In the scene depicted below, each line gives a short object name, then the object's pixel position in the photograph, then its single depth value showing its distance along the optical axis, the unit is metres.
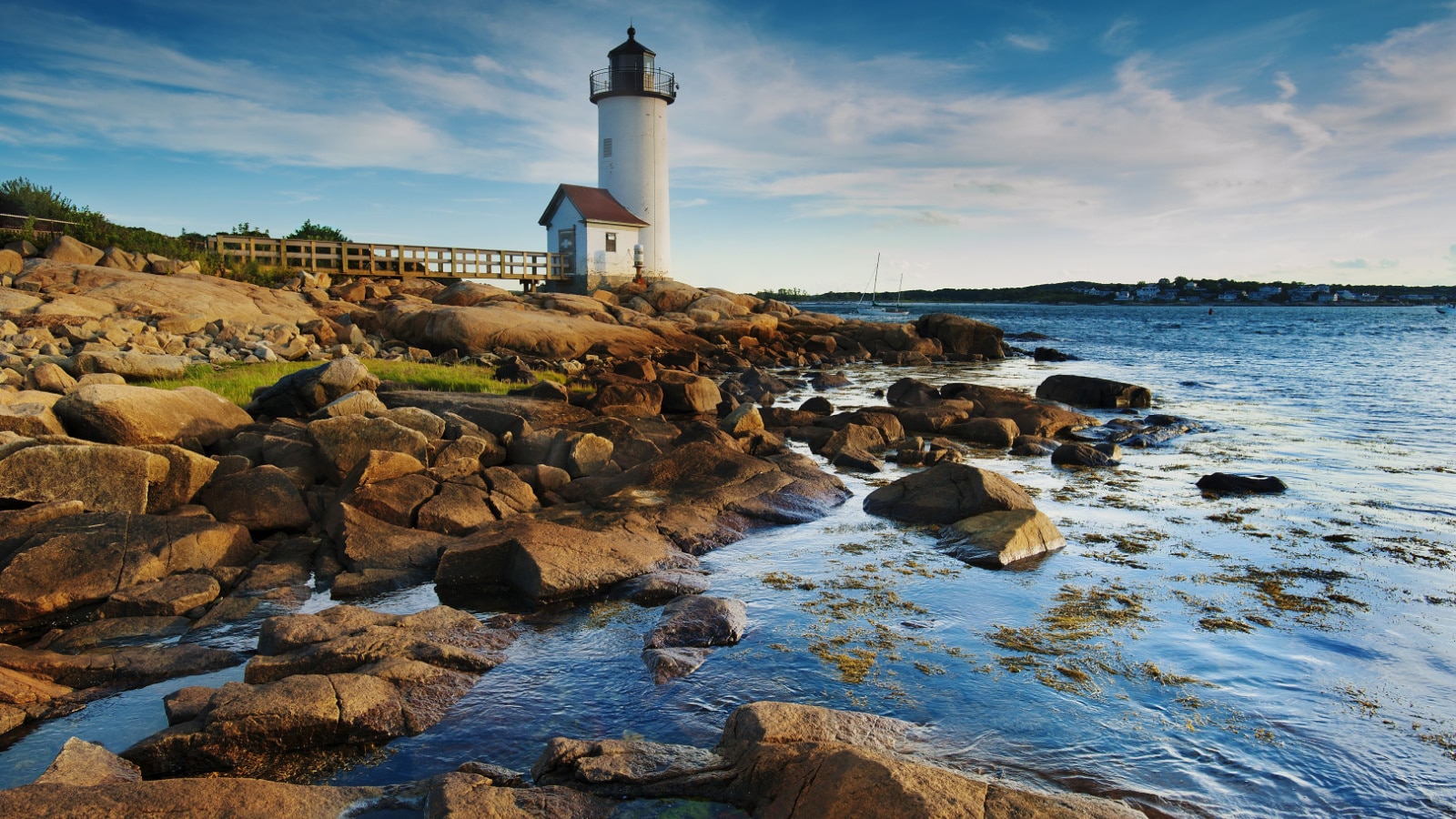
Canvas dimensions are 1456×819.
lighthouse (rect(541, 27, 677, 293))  47.12
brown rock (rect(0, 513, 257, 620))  6.85
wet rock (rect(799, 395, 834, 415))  18.03
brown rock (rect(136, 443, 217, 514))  8.61
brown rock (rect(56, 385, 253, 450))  9.57
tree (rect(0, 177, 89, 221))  29.39
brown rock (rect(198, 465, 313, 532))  8.80
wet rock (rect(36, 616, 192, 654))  6.36
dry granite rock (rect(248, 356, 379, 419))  12.48
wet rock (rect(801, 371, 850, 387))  25.94
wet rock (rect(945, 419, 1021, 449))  15.98
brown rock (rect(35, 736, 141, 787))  4.02
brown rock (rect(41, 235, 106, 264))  24.67
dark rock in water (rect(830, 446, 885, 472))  13.39
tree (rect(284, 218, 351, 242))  44.44
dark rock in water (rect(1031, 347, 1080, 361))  38.38
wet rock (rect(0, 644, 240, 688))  5.73
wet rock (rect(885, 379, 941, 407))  19.62
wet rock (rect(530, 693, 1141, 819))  3.80
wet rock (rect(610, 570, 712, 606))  7.56
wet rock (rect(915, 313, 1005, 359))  39.66
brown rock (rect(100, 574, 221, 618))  6.88
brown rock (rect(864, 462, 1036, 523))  9.74
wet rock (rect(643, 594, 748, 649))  6.55
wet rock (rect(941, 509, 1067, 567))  8.69
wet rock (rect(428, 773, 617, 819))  3.94
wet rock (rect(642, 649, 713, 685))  5.96
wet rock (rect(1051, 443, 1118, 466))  14.02
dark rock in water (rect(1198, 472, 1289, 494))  11.96
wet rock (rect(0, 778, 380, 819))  3.70
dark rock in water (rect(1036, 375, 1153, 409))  21.66
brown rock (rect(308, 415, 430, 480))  9.94
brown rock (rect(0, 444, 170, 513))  8.00
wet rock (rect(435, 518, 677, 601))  7.55
